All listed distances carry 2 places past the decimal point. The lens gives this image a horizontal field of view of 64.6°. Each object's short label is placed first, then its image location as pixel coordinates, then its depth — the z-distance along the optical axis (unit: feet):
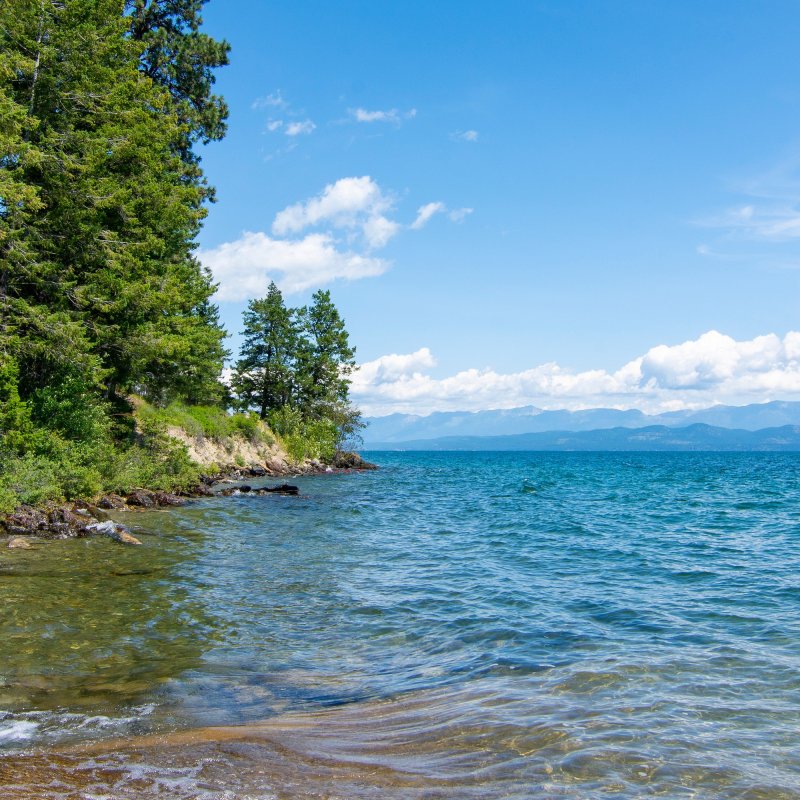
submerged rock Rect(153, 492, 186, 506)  101.96
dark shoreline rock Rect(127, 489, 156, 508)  96.68
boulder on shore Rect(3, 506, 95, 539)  66.08
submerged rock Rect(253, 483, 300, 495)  137.54
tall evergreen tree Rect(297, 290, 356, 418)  242.99
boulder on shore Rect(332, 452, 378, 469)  258.57
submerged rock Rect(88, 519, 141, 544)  67.00
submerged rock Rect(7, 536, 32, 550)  59.07
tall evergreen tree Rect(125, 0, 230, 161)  127.34
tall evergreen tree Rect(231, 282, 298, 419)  233.55
